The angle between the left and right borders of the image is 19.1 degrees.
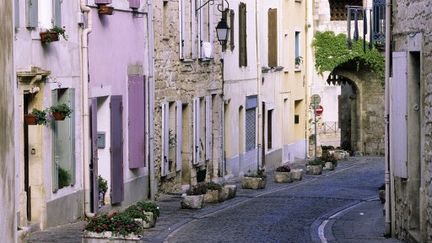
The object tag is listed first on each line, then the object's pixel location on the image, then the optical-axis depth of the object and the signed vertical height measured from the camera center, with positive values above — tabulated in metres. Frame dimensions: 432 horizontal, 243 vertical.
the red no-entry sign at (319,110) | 47.56 -0.51
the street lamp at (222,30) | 31.64 +1.67
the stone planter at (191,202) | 25.41 -2.05
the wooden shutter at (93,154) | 22.27 -0.95
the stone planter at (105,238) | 16.05 -1.74
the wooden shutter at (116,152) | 24.14 -1.00
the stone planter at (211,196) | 27.11 -2.09
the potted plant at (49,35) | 19.06 +0.96
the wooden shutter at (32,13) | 18.55 +1.27
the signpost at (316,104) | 46.81 -0.28
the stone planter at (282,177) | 35.69 -2.23
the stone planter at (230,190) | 28.42 -2.07
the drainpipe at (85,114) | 21.80 -0.25
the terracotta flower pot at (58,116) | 19.35 -0.24
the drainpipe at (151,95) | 27.20 +0.08
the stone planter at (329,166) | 41.78 -2.27
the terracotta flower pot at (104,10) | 22.94 +1.60
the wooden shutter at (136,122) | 25.81 -0.46
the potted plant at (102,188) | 23.42 -1.63
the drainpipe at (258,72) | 40.44 +0.79
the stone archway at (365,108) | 52.34 -0.51
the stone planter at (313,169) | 39.38 -2.24
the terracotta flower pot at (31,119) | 18.75 -0.27
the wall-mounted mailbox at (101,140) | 23.91 -0.76
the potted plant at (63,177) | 20.71 -1.26
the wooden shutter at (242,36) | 38.03 +1.83
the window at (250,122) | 39.56 -0.78
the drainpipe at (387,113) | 19.22 -0.27
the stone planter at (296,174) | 36.44 -2.22
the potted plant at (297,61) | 47.50 +1.31
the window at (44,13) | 18.62 +1.32
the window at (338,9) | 51.08 +3.48
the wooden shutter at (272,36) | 42.62 +2.03
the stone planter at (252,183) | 32.59 -2.18
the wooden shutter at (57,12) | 19.94 +1.36
